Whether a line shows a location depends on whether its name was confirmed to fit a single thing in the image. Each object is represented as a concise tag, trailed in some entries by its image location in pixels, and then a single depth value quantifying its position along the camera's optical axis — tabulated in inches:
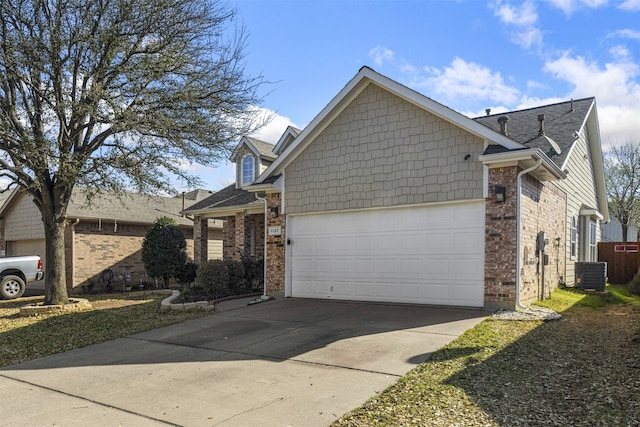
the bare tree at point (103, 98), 426.3
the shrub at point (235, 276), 547.2
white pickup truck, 665.6
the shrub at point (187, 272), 717.9
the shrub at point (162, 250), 701.3
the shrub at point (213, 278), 523.8
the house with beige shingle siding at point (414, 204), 385.7
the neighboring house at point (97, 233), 759.7
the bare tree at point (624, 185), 1186.6
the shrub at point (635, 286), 580.4
